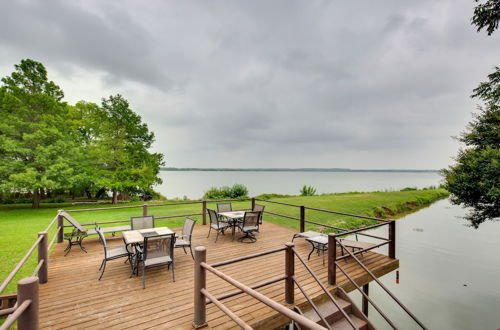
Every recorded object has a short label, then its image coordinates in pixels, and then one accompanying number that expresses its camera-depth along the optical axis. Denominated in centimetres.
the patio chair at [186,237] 523
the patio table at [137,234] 469
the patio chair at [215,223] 708
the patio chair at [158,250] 421
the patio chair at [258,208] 848
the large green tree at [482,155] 725
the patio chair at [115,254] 454
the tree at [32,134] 1396
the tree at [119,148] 1878
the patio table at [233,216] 713
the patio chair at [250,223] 668
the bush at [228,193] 2017
